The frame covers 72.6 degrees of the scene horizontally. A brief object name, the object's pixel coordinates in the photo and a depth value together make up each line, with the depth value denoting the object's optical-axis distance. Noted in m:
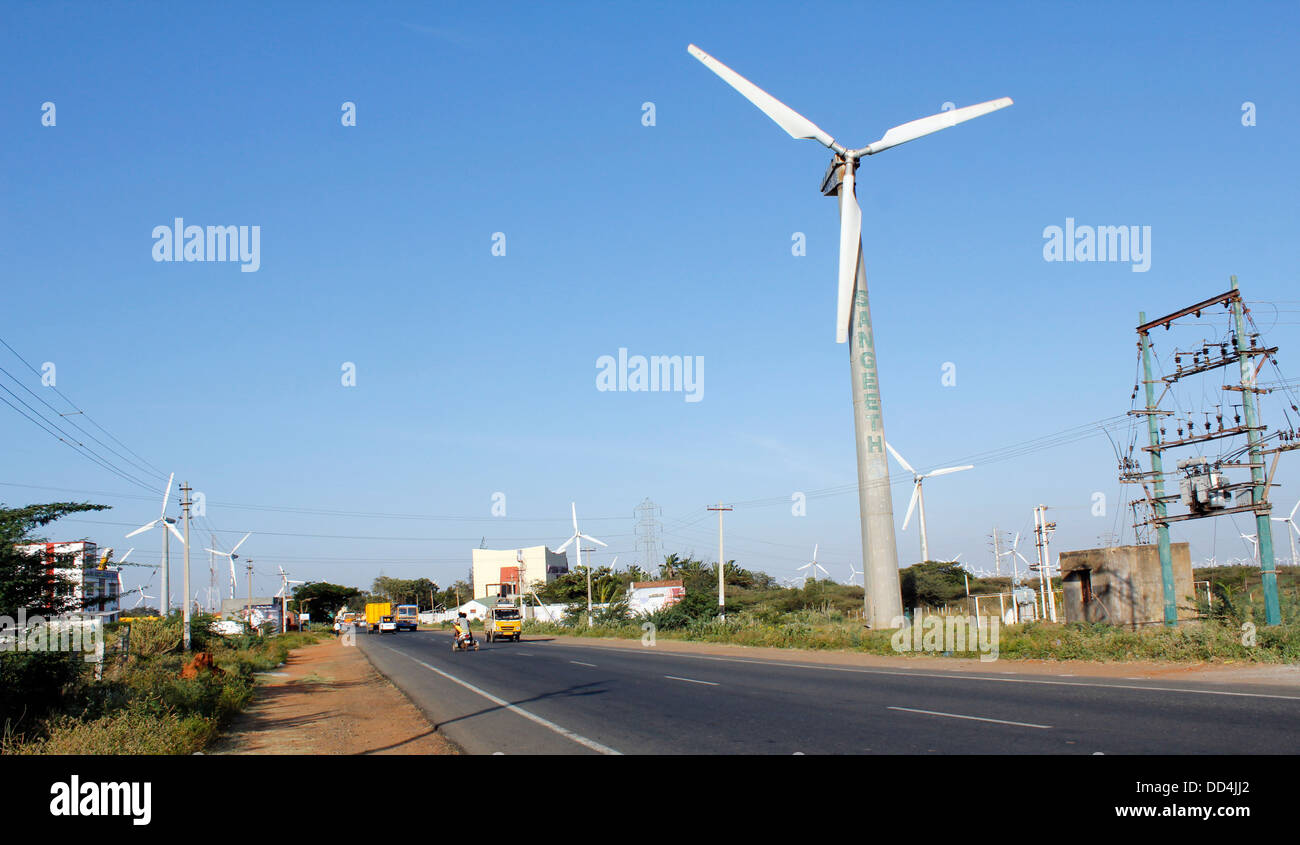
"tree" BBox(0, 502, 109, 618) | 13.68
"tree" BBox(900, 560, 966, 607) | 52.03
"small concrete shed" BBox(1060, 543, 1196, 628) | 29.33
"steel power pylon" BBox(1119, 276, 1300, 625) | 23.22
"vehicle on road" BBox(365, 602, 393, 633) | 90.19
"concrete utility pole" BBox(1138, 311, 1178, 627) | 25.80
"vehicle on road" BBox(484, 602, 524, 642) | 53.16
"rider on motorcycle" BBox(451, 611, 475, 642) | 41.28
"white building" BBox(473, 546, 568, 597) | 126.06
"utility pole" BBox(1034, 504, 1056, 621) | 45.77
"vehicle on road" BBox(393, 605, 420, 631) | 88.64
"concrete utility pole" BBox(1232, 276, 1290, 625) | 22.89
